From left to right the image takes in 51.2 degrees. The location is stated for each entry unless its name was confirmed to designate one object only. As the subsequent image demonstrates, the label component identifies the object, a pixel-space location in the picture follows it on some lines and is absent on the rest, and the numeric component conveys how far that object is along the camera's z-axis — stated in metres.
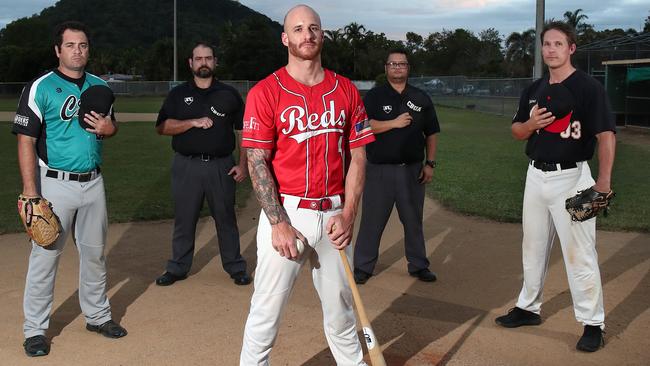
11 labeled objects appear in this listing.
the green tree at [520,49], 76.75
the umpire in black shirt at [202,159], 6.47
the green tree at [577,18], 91.38
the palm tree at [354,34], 88.83
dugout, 24.58
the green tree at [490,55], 76.81
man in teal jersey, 4.68
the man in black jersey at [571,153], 4.74
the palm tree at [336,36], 88.31
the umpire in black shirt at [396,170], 6.57
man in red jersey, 3.57
